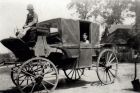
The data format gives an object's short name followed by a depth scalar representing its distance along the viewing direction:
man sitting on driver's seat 8.63
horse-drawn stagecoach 8.34
